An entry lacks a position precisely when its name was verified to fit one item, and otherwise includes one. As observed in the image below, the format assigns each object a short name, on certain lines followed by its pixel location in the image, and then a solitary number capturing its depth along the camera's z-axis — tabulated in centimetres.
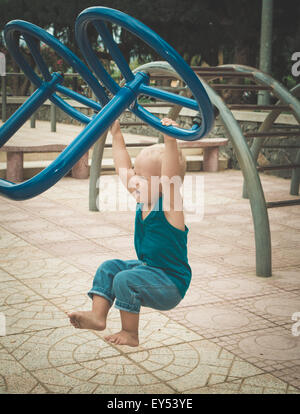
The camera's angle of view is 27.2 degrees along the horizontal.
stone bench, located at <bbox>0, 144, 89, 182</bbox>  875
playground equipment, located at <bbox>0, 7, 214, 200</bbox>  235
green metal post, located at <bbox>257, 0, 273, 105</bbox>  1012
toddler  270
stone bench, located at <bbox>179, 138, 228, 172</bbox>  1026
